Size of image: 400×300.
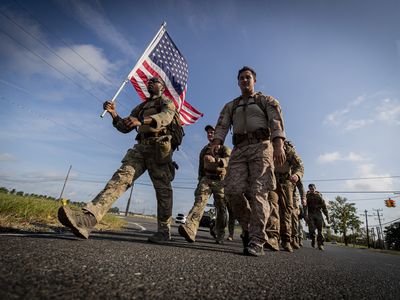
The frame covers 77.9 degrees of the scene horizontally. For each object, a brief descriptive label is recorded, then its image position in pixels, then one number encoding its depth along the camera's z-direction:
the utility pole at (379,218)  65.80
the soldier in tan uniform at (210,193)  3.42
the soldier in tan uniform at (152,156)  3.00
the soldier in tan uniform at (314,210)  8.17
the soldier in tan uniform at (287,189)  4.73
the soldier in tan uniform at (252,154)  2.88
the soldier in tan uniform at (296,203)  5.91
